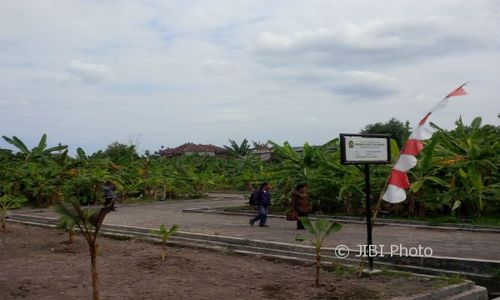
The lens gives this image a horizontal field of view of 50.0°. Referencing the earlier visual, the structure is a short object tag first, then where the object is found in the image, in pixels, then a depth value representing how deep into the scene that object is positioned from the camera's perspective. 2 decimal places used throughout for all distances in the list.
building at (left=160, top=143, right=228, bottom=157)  79.69
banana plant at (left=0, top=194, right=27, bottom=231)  13.82
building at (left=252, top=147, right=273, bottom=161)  53.42
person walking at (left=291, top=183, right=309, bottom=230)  13.49
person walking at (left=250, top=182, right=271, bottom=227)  14.30
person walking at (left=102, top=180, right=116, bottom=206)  19.91
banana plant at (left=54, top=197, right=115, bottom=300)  5.08
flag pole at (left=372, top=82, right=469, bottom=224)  7.44
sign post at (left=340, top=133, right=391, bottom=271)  7.93
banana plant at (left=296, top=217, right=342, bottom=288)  7.06
